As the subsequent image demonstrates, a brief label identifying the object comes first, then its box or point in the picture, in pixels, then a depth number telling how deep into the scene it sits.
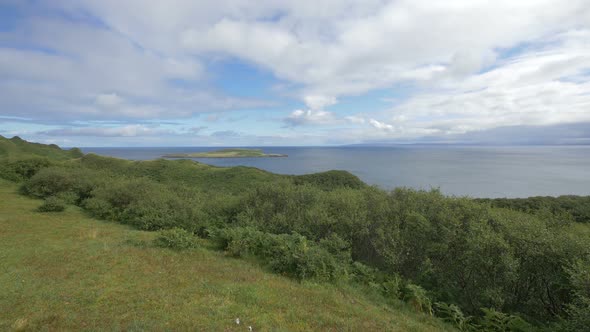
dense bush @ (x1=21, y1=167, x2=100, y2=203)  26.41
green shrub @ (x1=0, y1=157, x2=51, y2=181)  32.98
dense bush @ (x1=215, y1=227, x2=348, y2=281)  10.79
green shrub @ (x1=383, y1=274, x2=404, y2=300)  10.35
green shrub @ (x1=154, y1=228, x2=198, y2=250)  13.08
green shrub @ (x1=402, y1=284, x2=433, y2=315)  9.45
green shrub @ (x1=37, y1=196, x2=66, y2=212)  20.67
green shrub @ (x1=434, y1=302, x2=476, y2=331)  8.61
